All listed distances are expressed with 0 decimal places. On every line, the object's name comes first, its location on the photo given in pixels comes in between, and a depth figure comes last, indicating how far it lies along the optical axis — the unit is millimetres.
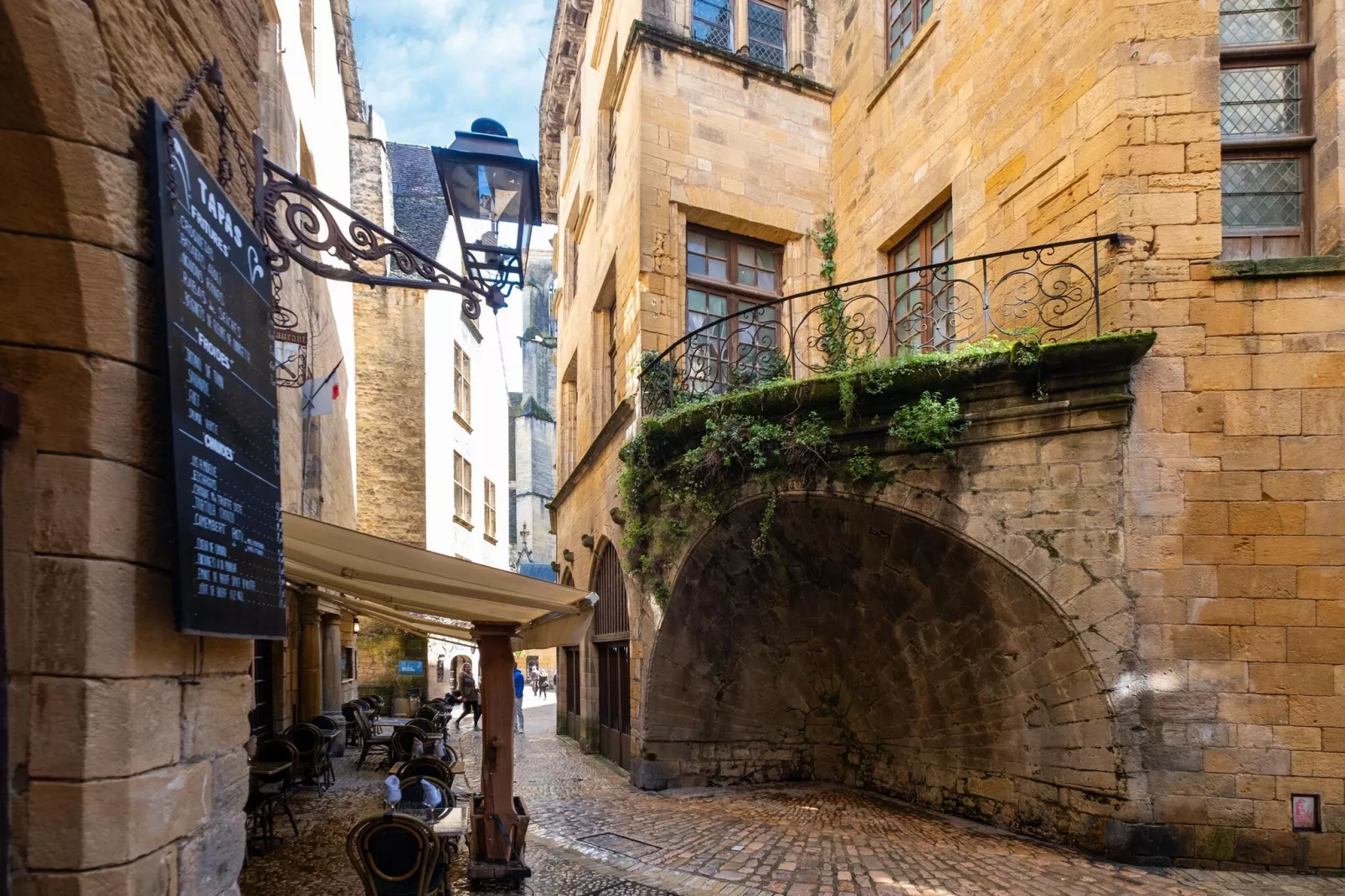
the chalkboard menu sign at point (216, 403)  2107
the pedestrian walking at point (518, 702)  15461
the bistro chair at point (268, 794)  6074
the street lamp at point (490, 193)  3807
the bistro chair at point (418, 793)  5797
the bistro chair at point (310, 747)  8320
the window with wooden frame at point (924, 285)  8461
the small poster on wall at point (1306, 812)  5449
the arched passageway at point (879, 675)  6160
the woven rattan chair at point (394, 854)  3932
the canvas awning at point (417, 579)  4188
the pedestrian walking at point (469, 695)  16906
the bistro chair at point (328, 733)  9273
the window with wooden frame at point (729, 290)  9812
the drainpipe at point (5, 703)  1863
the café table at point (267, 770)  6234
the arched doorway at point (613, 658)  10633
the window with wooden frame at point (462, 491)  21812
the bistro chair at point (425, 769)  6125
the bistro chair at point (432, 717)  10639
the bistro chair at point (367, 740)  10078
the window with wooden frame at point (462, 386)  22438
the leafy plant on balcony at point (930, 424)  6414
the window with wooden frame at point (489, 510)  25531
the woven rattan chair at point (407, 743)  8521
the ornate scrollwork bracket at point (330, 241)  3064
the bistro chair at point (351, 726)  11533
